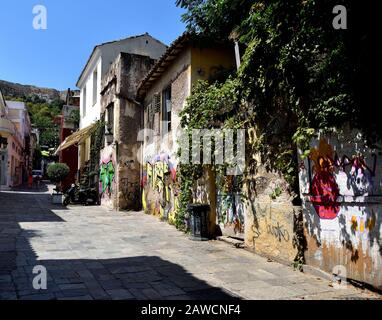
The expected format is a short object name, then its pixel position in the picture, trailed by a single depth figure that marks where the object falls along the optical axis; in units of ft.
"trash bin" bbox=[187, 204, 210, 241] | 29.27
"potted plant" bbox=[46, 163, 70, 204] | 72.90
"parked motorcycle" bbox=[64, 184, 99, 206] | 59.36
